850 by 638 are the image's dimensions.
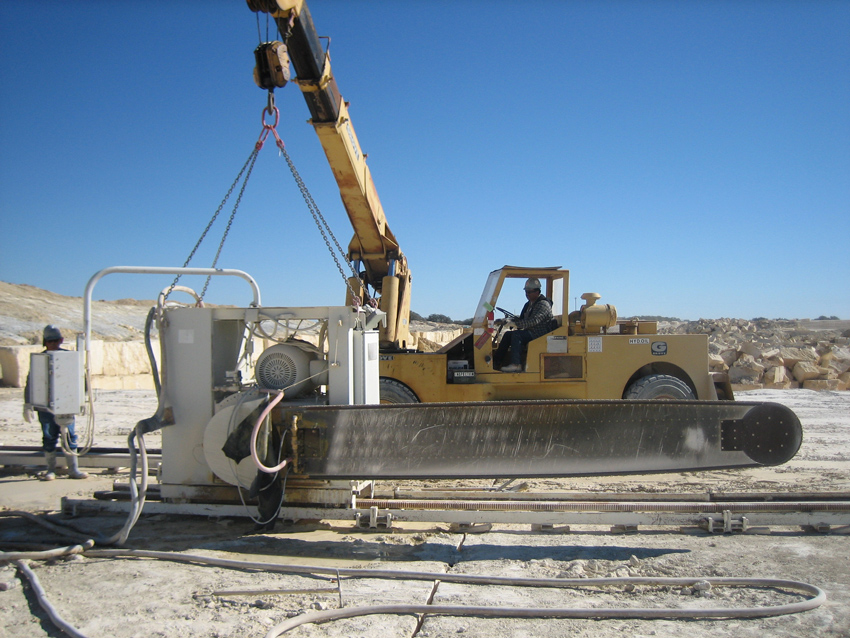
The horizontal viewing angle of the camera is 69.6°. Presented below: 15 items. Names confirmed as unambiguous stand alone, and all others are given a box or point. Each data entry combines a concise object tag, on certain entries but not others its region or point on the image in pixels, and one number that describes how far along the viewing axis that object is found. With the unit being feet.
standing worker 20.79
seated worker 24.29
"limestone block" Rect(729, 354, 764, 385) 45.42
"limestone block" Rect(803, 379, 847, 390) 45.80
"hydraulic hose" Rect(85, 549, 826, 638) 9.96
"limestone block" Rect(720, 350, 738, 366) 50.77
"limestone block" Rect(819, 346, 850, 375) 49.49
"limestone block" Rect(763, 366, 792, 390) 45.19
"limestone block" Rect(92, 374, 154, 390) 47.34
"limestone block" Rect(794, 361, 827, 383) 46.99
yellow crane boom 19.10
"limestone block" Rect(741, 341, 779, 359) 51.39
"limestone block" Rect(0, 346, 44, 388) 43.29
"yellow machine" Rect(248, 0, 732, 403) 23.84
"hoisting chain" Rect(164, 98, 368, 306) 16.48
